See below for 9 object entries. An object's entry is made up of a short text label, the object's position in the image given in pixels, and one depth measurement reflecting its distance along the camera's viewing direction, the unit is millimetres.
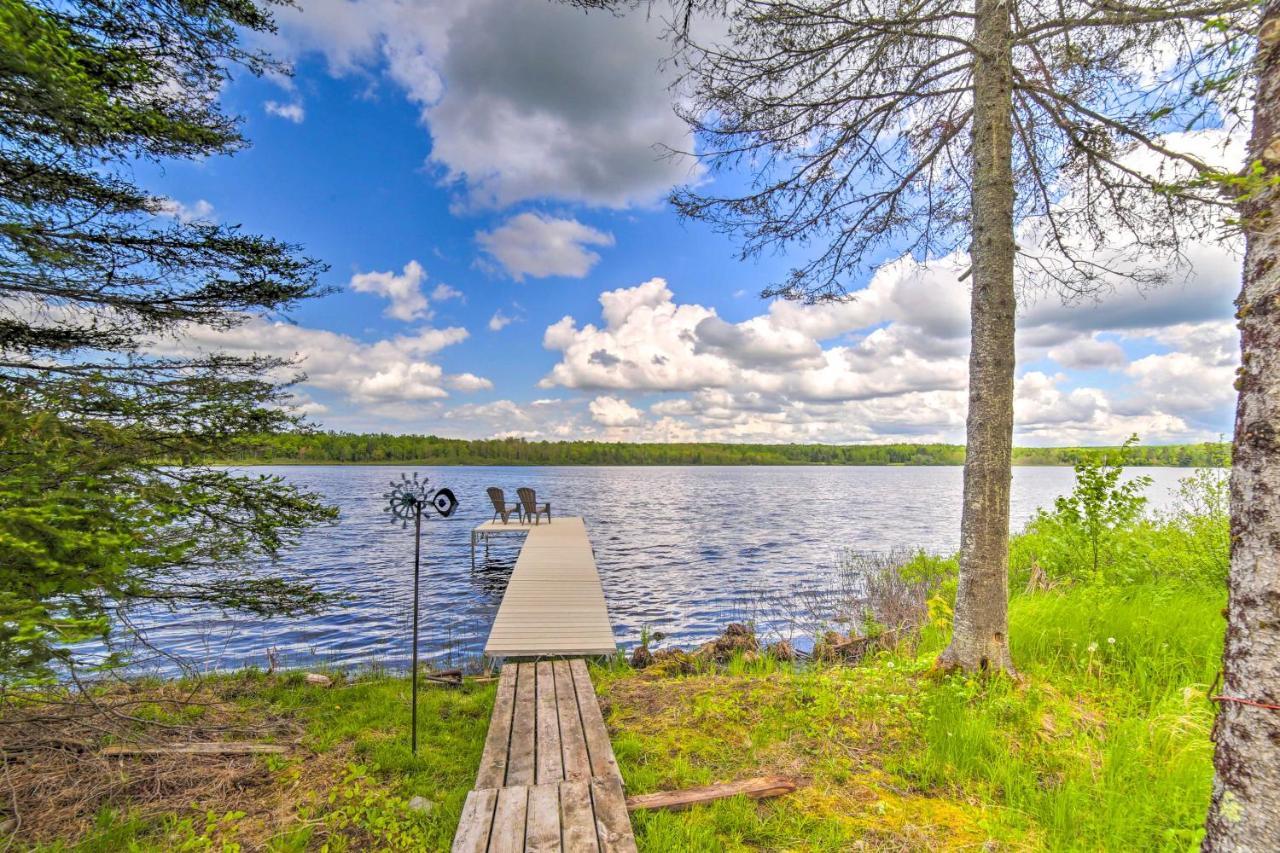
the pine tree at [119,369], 2410
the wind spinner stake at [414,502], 4207
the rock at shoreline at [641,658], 6980
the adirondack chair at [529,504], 18453
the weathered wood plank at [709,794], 3143
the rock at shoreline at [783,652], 6845
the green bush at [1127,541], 5930
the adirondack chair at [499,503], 16906
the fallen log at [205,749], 3744
